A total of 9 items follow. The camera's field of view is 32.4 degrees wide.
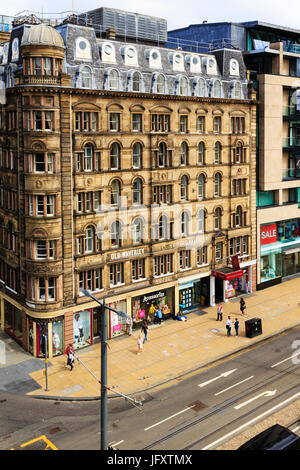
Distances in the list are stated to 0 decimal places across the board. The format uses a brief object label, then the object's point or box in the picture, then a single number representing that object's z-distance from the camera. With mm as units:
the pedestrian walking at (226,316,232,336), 44594
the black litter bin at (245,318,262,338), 44750
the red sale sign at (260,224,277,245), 58906
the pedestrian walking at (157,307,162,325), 47781
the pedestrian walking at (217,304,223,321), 48669
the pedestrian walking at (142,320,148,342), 43759
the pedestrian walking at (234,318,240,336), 44844
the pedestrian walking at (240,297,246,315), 49781
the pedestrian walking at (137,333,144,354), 41700
